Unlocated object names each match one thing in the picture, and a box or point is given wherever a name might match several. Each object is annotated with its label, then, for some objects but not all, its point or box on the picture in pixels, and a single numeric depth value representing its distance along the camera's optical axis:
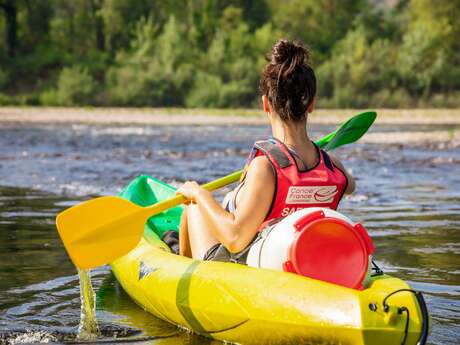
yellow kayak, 3.24
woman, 3.58
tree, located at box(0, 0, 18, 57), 43.66
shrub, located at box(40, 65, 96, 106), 37.47
